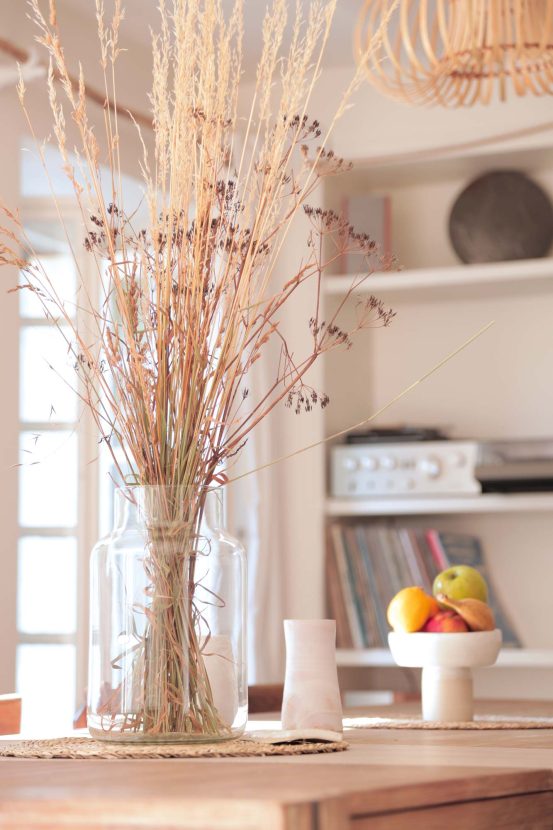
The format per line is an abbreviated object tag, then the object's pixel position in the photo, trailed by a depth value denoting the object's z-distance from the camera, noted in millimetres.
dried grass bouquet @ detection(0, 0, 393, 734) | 2879
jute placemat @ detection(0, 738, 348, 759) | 2628
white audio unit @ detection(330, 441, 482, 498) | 5213
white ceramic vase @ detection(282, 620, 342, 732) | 3174
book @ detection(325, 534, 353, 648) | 5273
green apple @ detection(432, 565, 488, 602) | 3742
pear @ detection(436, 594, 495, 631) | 3673
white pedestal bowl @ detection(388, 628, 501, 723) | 3655
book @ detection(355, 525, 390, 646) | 5237
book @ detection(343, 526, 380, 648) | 5242
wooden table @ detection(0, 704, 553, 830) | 1835
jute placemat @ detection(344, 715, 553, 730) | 3655
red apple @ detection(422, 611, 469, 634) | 3663
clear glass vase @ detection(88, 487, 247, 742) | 2791
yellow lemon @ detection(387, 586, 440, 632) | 3675
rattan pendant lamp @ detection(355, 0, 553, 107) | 4119
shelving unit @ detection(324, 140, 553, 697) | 5291
